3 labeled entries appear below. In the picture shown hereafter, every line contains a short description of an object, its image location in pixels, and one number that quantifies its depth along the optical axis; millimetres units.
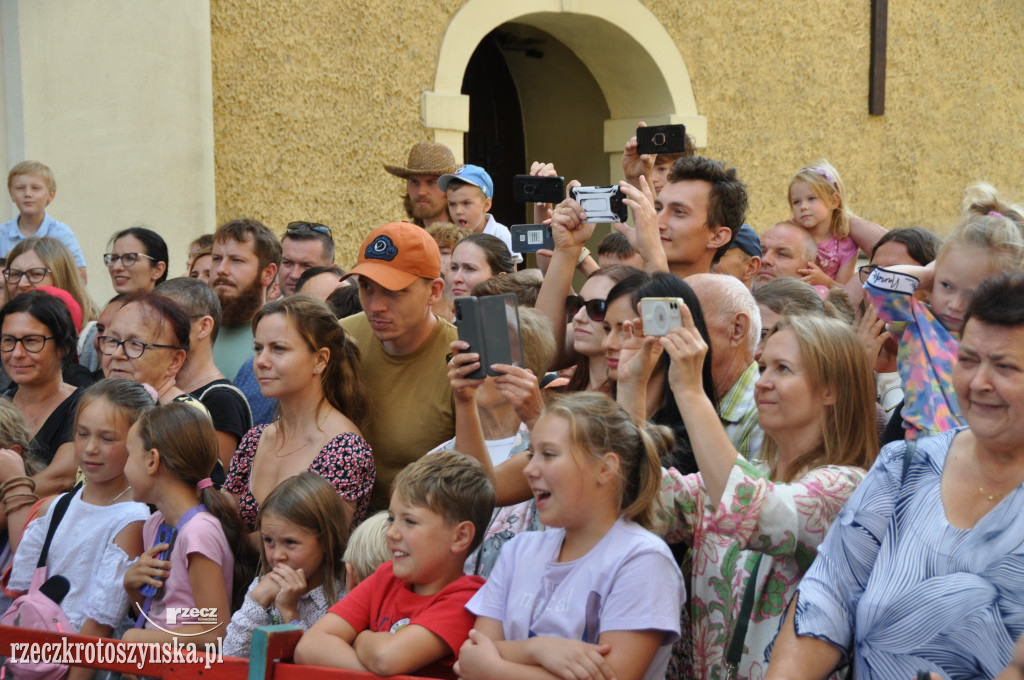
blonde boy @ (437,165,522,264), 6113
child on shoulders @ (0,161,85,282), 6438
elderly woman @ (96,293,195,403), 4051
